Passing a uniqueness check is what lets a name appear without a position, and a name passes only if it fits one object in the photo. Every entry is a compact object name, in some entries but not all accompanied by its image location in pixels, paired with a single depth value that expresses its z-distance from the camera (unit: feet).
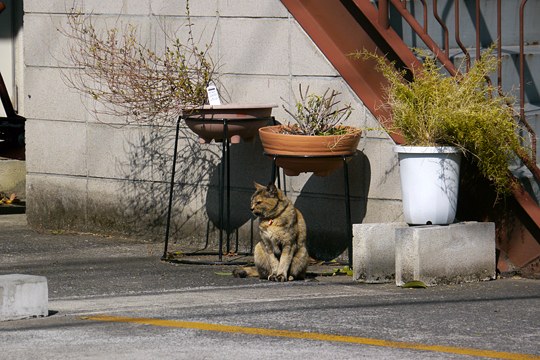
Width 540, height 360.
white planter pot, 47.47
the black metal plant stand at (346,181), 50.72
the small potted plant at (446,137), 47.19
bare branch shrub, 55.93
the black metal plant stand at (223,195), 55.21
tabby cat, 50.16
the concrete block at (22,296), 39.86
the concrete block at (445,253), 47.16
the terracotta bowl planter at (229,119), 54.08
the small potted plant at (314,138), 50.34
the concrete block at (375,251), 48.93
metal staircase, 49.70
